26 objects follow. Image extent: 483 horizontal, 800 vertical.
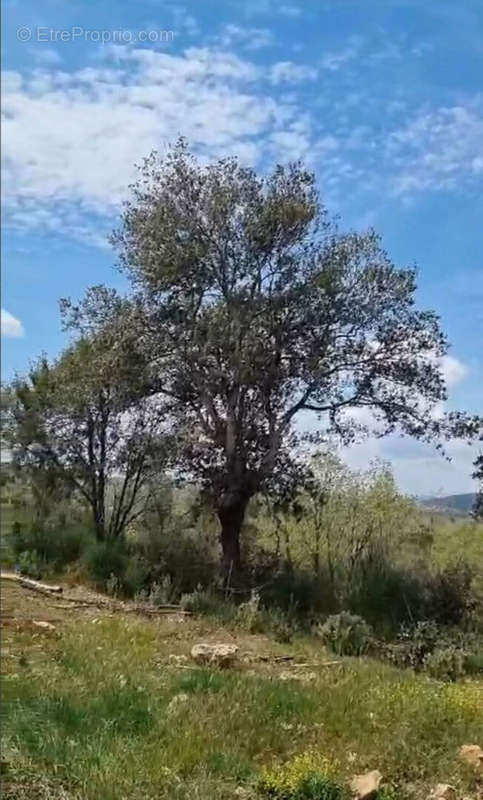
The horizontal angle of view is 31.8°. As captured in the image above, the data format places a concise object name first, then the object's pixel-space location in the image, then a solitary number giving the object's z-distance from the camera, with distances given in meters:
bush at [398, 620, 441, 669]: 8.09
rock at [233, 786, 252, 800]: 3.92
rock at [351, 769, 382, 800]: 3.97
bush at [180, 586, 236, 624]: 10.00
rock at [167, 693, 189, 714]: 4.84
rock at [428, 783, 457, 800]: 4.08
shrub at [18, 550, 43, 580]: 11.75
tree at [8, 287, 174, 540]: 11.62
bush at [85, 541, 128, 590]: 11.73
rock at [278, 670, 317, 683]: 6.23
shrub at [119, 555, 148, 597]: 11.37
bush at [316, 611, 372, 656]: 8.60
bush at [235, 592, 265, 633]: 9.52
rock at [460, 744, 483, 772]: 4.52
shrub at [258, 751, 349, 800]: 3.93
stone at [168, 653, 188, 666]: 6.72
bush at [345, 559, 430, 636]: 10.07
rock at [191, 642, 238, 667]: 6.73
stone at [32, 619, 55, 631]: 7.91
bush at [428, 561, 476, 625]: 10.03
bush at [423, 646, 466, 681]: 7.56
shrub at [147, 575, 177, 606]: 10.60
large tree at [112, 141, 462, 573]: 10.69
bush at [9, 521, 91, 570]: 12.59
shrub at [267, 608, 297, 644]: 9.14
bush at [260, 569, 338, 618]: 10.74
